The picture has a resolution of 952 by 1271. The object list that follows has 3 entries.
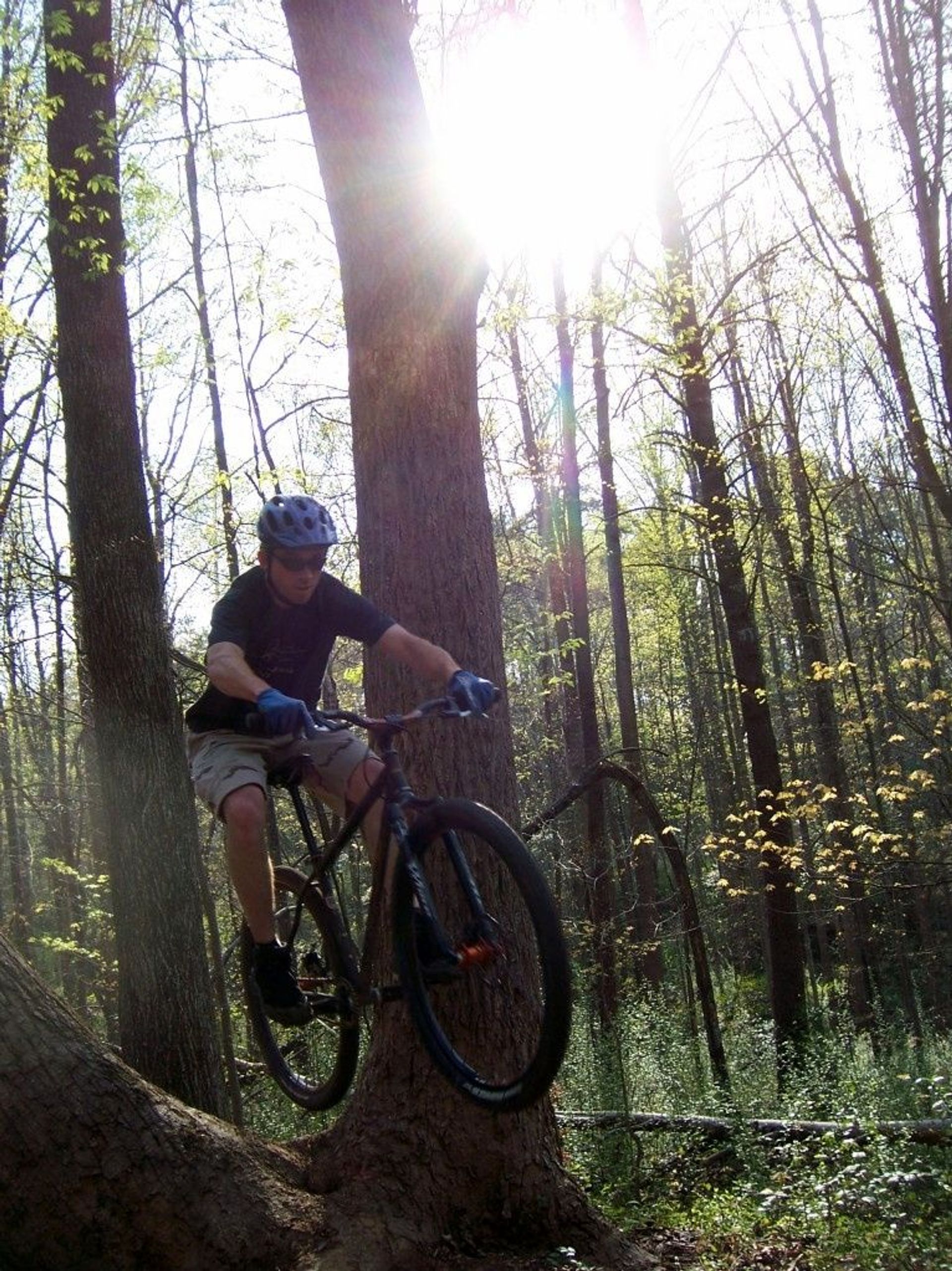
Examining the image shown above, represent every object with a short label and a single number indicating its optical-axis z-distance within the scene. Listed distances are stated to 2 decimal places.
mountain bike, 2.98
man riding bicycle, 3.69
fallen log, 5.11
